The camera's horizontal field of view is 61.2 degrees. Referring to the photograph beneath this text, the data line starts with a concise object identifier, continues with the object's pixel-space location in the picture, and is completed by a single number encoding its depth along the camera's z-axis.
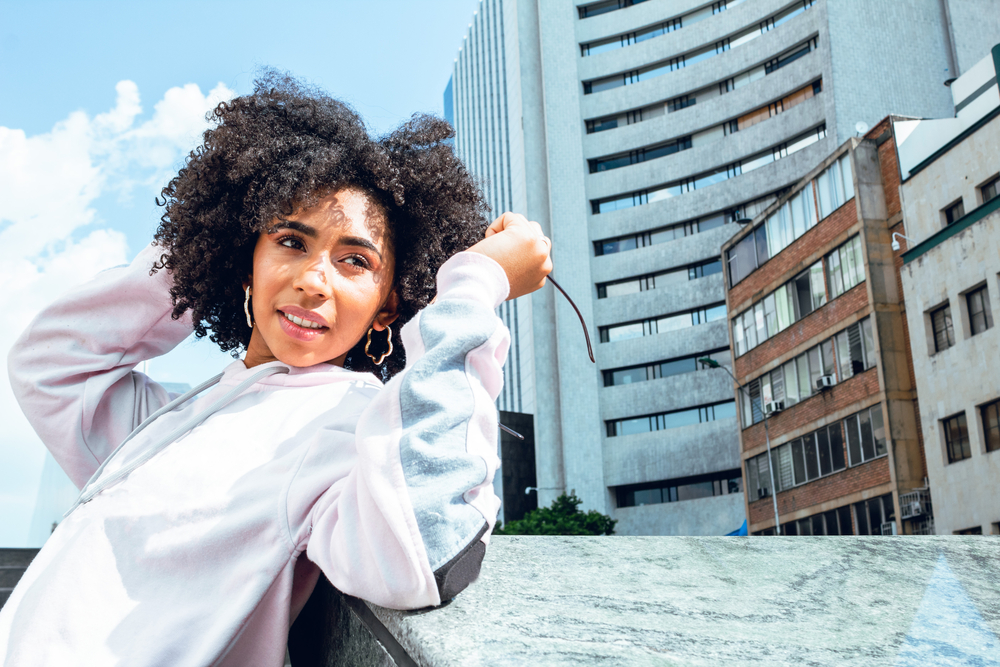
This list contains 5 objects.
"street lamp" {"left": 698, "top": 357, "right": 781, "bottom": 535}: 28.12
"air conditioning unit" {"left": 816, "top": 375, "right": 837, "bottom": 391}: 25.45
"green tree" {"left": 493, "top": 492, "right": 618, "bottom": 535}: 35.88
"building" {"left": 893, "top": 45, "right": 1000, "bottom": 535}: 20.36
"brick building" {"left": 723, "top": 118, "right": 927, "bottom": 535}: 23.48
